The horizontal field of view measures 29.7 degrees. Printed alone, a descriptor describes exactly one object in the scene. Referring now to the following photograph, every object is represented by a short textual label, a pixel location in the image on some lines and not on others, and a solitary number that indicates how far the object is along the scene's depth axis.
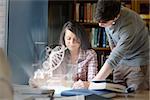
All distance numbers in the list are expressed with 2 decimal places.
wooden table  1.85
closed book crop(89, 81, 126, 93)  1.92
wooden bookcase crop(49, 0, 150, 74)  2.43
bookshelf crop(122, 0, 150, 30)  2.59
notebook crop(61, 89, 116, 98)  1.81
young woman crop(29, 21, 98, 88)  2.25
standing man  2.20
